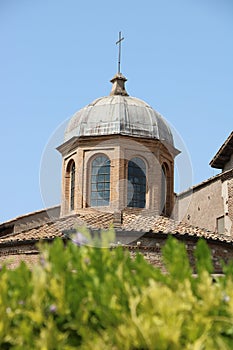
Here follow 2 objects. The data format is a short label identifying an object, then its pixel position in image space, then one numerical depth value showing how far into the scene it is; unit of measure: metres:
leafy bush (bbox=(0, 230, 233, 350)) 7.04
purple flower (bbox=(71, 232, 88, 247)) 8.81
